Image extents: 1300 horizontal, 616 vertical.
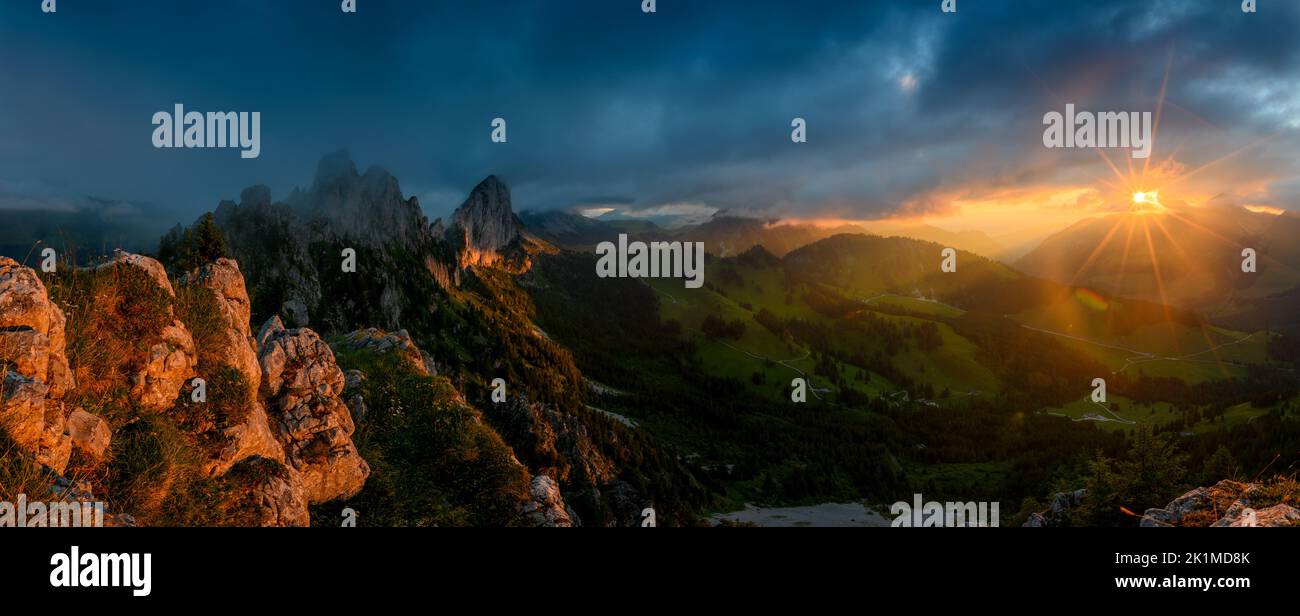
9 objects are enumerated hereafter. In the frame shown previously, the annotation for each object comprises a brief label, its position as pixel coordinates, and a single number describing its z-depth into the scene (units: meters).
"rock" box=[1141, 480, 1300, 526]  12.31
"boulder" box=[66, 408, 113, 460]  11.58
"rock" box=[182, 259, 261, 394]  17.83
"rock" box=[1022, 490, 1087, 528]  28.81
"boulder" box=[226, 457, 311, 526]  14.41
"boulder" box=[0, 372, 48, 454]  10.20
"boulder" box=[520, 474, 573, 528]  22.89
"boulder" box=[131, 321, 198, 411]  14.08
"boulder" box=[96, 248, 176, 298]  16.27
